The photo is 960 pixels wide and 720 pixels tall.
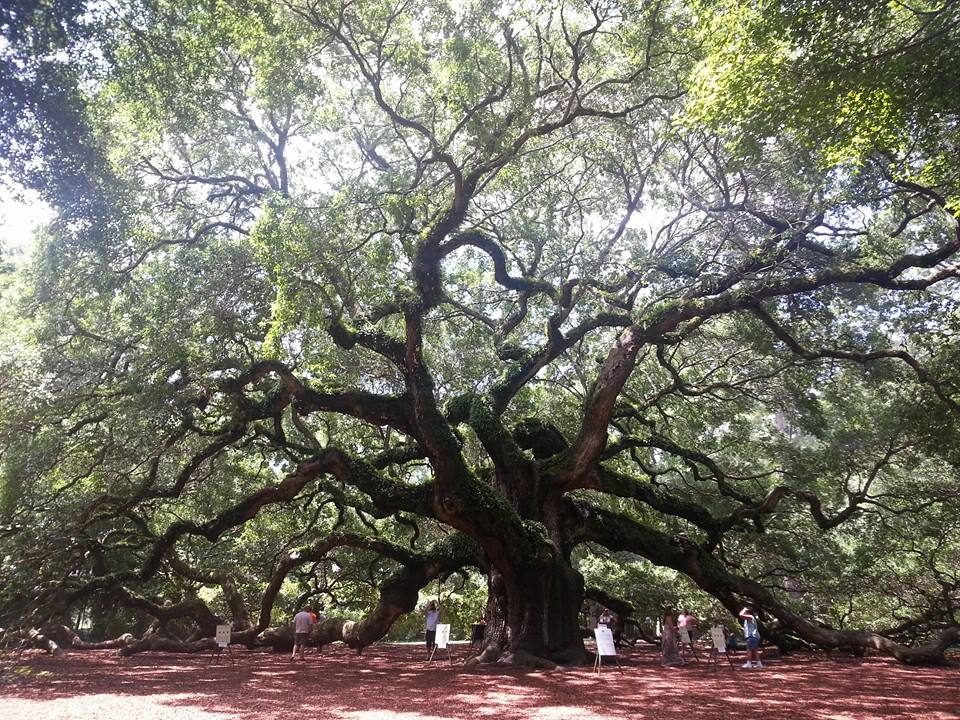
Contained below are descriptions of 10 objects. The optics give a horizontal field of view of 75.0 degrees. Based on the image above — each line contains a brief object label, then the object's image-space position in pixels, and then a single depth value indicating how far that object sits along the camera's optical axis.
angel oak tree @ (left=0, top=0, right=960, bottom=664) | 8.62
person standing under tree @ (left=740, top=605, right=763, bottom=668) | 10.01
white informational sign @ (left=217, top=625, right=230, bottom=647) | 10.30
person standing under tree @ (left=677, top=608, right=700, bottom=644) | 11.42
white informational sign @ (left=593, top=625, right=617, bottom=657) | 8.66
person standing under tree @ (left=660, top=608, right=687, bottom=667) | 11.03
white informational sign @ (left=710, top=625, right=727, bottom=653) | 9.91
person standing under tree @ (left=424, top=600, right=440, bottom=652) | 11.78
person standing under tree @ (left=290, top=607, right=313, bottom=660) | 12.07
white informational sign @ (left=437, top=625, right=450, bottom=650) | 9.80
